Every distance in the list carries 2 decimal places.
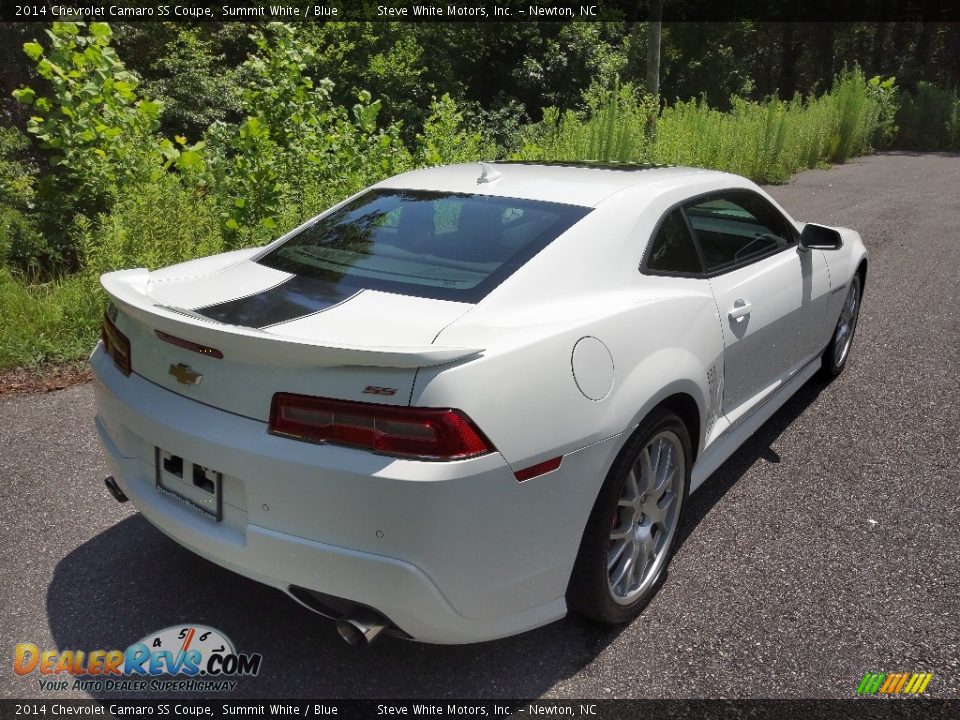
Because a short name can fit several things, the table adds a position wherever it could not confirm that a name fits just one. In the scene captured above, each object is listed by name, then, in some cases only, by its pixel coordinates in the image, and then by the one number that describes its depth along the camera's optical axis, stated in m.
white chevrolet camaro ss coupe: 2.11
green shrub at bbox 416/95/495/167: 8.01
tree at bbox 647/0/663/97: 16.73
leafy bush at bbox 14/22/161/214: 6.30
